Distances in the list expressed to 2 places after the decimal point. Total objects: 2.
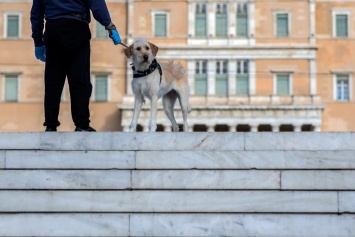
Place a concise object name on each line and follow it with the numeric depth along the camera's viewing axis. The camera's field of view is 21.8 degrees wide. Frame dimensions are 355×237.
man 10.05
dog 11.22
